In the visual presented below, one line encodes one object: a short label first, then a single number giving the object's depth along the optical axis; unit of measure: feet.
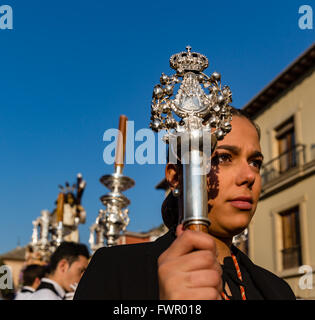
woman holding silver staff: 3.21
